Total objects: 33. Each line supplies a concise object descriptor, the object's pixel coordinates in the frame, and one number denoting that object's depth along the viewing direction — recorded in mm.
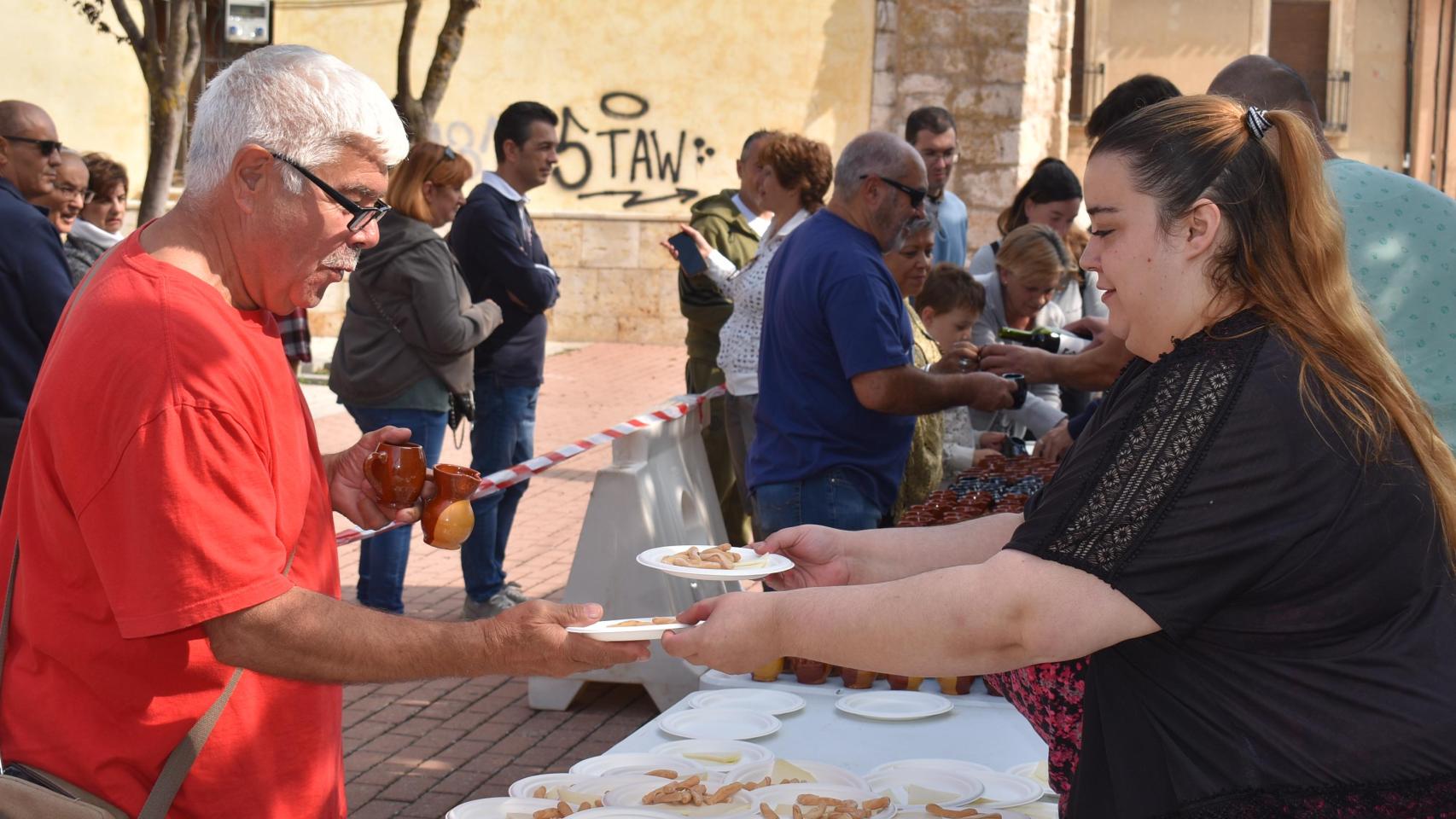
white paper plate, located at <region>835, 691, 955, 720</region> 3604
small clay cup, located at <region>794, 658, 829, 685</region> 3908
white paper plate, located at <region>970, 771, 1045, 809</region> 3004
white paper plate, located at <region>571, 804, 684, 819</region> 2777
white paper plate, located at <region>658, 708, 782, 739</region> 3447
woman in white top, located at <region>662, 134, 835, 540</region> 6805
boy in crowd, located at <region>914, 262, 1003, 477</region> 6324
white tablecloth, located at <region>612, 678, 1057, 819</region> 3420
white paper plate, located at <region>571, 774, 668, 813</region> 2986
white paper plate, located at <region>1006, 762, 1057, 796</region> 3193
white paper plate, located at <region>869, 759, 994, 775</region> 3170
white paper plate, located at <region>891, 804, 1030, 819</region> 2906
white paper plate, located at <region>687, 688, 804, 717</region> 3699
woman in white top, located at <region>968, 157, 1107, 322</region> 7777
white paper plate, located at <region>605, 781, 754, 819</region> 2852
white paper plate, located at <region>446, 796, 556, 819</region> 2887
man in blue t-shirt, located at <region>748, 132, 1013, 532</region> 4844
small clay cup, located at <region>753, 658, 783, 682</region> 3949
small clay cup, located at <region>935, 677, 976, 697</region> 3814
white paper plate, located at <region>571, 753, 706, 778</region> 3127
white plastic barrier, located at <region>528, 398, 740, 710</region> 5816
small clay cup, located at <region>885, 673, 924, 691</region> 3811
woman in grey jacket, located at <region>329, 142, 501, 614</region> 6492
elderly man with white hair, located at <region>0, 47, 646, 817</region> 2074
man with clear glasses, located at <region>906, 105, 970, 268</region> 8320
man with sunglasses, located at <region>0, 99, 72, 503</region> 5035
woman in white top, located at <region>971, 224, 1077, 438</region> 6562
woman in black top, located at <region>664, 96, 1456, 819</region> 1887
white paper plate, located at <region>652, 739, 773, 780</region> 3189
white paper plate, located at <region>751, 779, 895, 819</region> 2938
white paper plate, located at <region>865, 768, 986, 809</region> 3008
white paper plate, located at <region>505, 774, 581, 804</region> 3029
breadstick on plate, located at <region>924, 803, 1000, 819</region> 2881
